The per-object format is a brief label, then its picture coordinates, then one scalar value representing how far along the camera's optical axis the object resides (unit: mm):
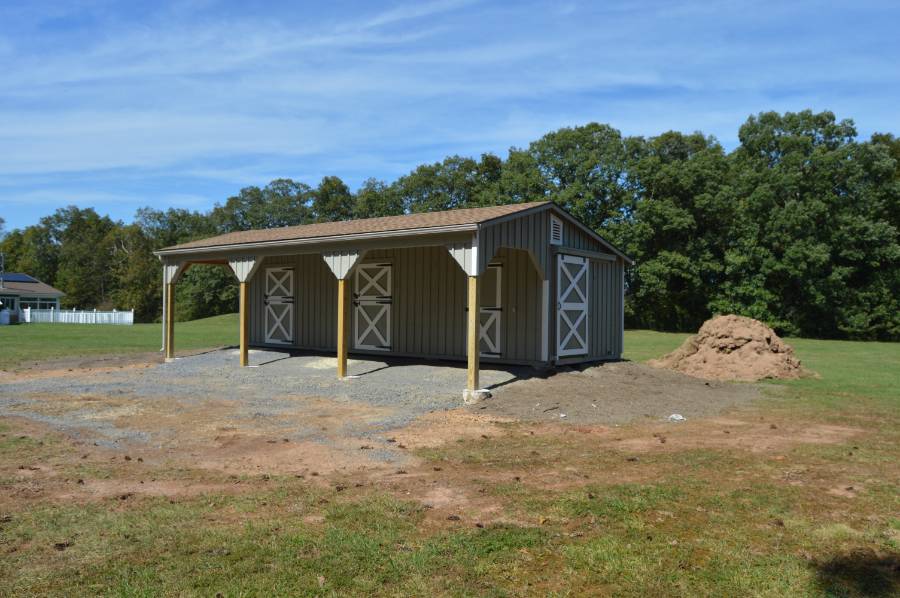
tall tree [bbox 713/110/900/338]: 30609
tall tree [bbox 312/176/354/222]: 53906
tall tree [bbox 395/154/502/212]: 43594
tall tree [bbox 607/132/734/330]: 33469
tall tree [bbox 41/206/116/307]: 66812
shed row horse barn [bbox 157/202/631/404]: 11797
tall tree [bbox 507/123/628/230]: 36031
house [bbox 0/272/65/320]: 48656
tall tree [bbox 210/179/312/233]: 56156
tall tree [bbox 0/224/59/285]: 72500
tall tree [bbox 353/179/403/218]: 45781
